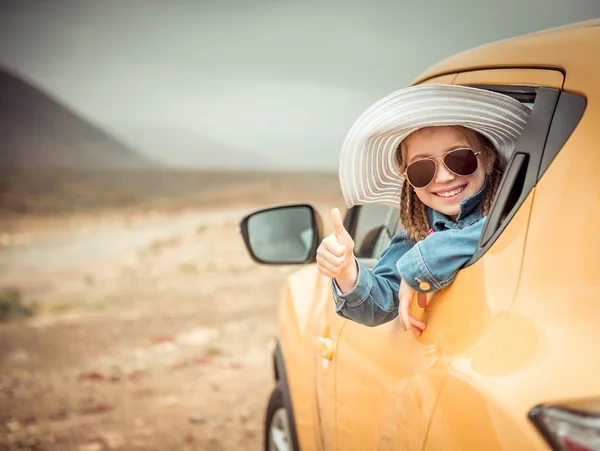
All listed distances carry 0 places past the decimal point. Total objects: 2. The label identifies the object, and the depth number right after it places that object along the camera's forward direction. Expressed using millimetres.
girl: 1542
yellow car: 1123
